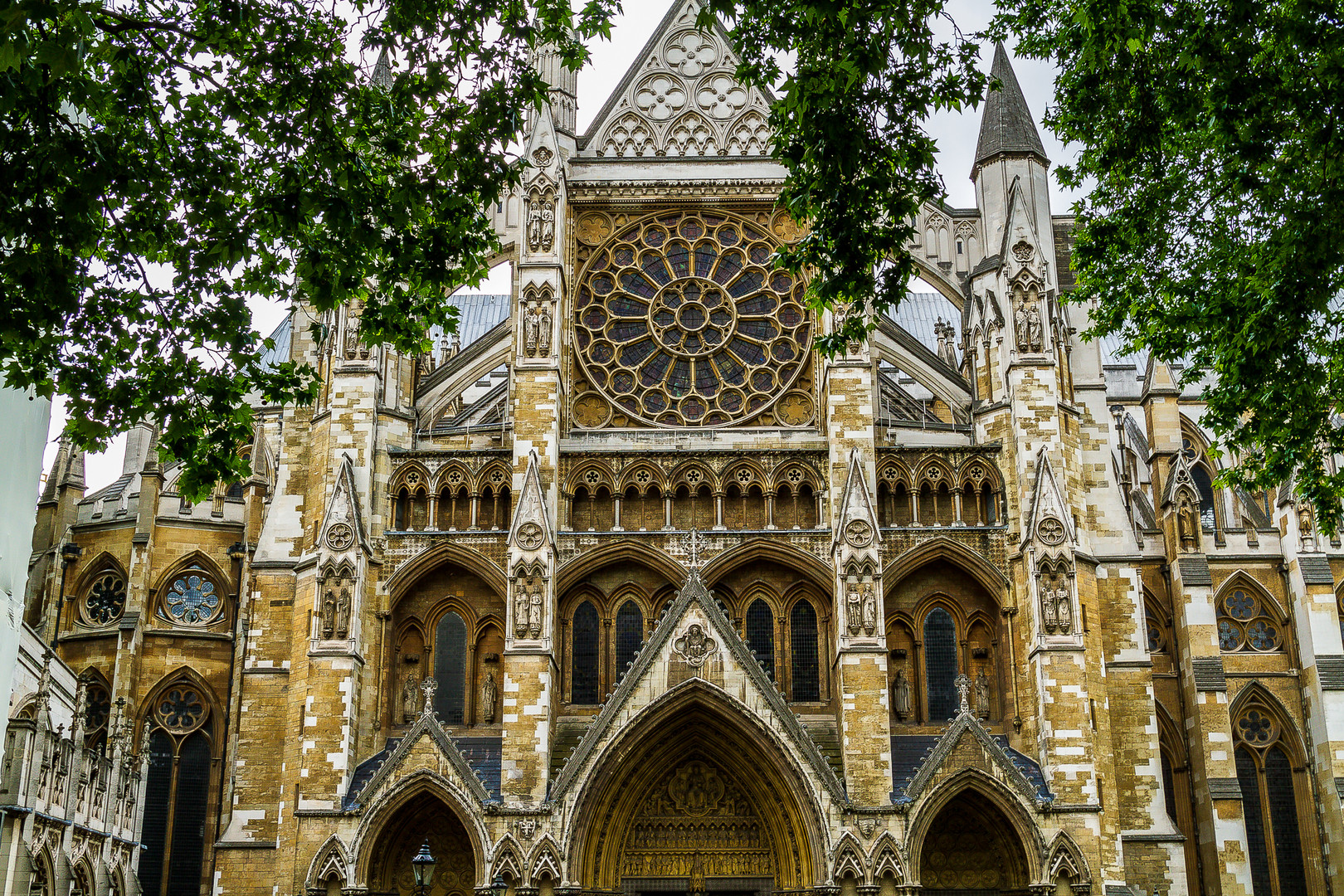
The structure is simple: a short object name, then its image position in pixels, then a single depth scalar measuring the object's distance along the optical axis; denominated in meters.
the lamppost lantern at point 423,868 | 18.23
